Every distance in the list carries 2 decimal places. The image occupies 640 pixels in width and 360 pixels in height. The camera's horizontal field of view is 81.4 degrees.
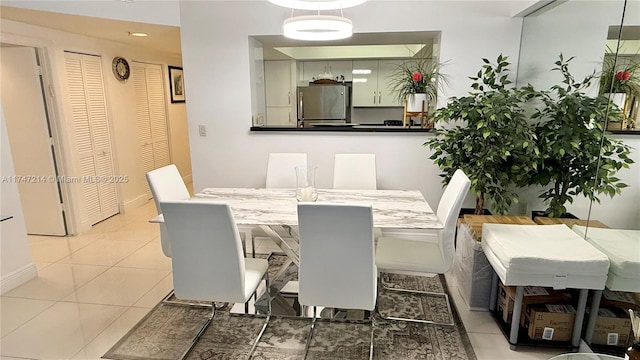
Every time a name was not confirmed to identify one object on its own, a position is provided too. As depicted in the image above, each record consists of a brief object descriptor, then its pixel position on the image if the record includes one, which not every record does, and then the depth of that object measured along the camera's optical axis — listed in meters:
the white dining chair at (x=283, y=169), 3.29
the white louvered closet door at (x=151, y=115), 4.98
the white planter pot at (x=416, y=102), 3.45
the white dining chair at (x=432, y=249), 2.24
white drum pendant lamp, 2.12
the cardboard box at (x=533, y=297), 2.25
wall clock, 4.43
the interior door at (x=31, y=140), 3.60
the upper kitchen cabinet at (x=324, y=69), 6.10
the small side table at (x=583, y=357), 1.66
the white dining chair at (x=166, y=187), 2.47
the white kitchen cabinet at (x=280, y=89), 5.96
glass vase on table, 2.41
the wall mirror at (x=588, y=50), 2.09
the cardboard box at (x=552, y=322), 2.17
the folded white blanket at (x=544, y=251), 2.01
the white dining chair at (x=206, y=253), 1.83
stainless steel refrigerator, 5.75
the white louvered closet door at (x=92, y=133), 3.96
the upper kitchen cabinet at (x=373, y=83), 6.04
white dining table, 2.14
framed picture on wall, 5.70
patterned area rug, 2.15
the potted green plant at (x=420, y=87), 3.44
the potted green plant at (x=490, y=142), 2.77
